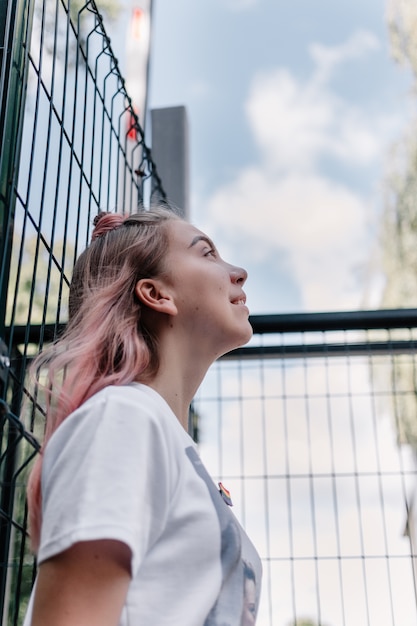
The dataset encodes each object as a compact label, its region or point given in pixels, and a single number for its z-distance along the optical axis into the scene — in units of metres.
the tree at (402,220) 7.10
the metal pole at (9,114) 1.17
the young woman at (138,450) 0.72
